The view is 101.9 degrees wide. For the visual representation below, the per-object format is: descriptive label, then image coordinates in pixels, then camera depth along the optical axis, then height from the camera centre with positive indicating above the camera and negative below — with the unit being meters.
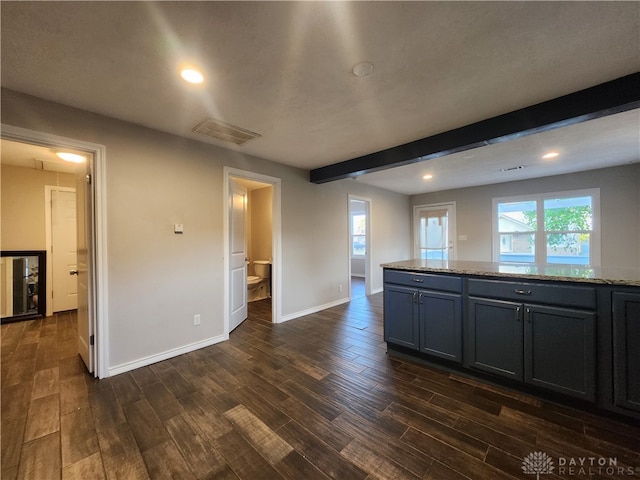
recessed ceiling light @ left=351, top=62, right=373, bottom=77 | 1.71 +1.15
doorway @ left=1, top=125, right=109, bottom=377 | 2.35 -0.15
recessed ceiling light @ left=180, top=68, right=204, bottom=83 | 1.76 +1.15
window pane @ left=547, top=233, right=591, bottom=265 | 4.71 -0.20
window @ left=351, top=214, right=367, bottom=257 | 8.44 +0.15
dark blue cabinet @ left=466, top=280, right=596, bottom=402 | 1.81 -0.79
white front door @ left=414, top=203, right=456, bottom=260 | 6.41 +0.18
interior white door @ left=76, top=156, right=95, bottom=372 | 2.40 -0.21
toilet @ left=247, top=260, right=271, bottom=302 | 5.47 -0.92
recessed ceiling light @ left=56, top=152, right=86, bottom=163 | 2.59 +0.90
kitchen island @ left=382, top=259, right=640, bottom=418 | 1.71 -0.70
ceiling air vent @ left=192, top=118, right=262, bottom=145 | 2.54 +1.14
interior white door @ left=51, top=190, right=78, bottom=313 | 4.33 -0.12
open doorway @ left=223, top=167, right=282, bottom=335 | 3.28 -0.10
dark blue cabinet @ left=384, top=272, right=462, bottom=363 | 2.37 -0.74
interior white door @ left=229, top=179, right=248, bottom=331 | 3.52 -0.22
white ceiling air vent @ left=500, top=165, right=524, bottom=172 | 4.33 +1.18
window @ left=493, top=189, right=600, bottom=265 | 4.66 +0.18
